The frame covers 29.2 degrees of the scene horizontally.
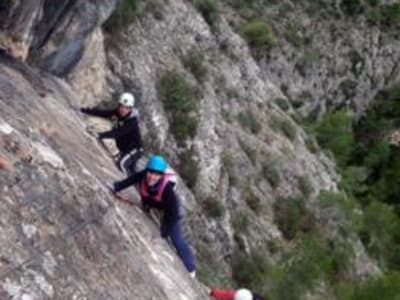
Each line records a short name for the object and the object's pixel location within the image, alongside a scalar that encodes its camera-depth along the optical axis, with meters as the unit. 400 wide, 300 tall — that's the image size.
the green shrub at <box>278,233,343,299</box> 24.91
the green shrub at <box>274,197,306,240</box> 30.00
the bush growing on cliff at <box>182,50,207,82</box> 30.00
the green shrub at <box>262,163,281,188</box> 31.48
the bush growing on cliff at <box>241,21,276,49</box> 47.06
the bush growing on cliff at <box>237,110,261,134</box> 32.25
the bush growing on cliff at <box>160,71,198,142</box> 25.92
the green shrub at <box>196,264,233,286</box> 20.70
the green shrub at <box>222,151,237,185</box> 28.30
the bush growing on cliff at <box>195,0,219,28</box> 33.94
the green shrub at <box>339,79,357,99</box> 61.47
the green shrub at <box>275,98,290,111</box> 39.84
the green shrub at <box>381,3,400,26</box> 65.75
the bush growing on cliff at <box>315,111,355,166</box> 53.22
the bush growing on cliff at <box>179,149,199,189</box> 25.33
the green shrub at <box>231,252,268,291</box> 25.25
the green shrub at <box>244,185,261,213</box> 28.94
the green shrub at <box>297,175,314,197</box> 33.00
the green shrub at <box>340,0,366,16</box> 63.14
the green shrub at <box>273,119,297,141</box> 35.56
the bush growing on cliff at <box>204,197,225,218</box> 25.39
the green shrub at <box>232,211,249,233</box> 26.91
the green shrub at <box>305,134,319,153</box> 38.40
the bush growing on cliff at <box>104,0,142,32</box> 24.34
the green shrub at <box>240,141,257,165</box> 31.03
